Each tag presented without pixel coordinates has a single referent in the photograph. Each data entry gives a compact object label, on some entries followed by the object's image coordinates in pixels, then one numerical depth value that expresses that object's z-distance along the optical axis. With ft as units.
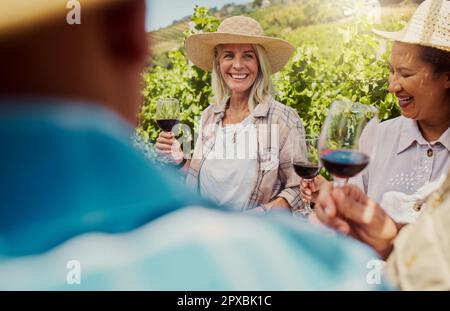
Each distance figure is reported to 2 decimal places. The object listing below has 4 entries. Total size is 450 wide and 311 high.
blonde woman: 6.25
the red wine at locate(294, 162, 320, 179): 5.97
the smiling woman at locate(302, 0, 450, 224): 6.09
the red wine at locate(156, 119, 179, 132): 6.27
